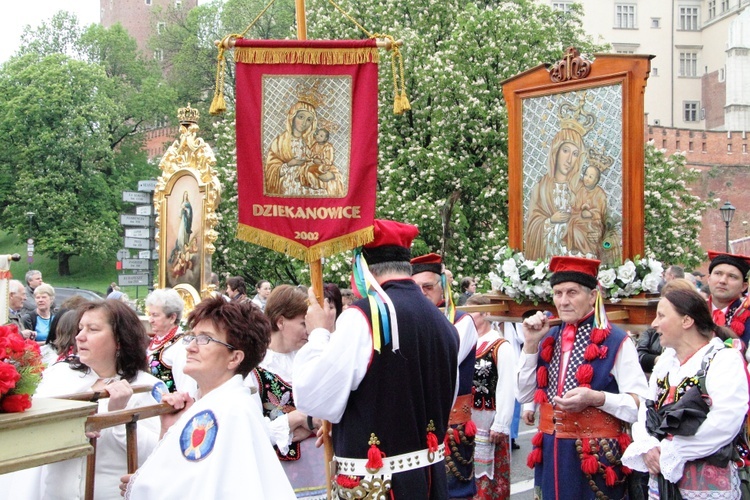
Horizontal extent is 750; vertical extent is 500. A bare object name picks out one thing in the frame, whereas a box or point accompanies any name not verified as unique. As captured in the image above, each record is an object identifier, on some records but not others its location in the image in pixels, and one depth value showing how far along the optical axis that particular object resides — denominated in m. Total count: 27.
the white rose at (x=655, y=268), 7.41
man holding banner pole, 4.75
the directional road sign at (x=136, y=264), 16.20
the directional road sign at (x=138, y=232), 15.28
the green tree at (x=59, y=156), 50.16
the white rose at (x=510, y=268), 7.85
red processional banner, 5.40
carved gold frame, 11.78
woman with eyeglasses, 3.74
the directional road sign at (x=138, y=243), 15.36
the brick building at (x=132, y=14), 76.56
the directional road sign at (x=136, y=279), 16.08
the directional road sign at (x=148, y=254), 15.78
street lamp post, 27.19
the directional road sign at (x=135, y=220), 15.19
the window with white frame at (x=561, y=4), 63.66
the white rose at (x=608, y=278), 7.43
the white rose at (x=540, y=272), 7.66
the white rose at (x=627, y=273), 7.40
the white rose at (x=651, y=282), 7.34
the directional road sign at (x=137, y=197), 15.67
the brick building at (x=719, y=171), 56.84
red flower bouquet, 3.32
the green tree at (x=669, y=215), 23.66
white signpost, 15.27
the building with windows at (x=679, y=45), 66.88
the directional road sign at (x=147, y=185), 14.46
